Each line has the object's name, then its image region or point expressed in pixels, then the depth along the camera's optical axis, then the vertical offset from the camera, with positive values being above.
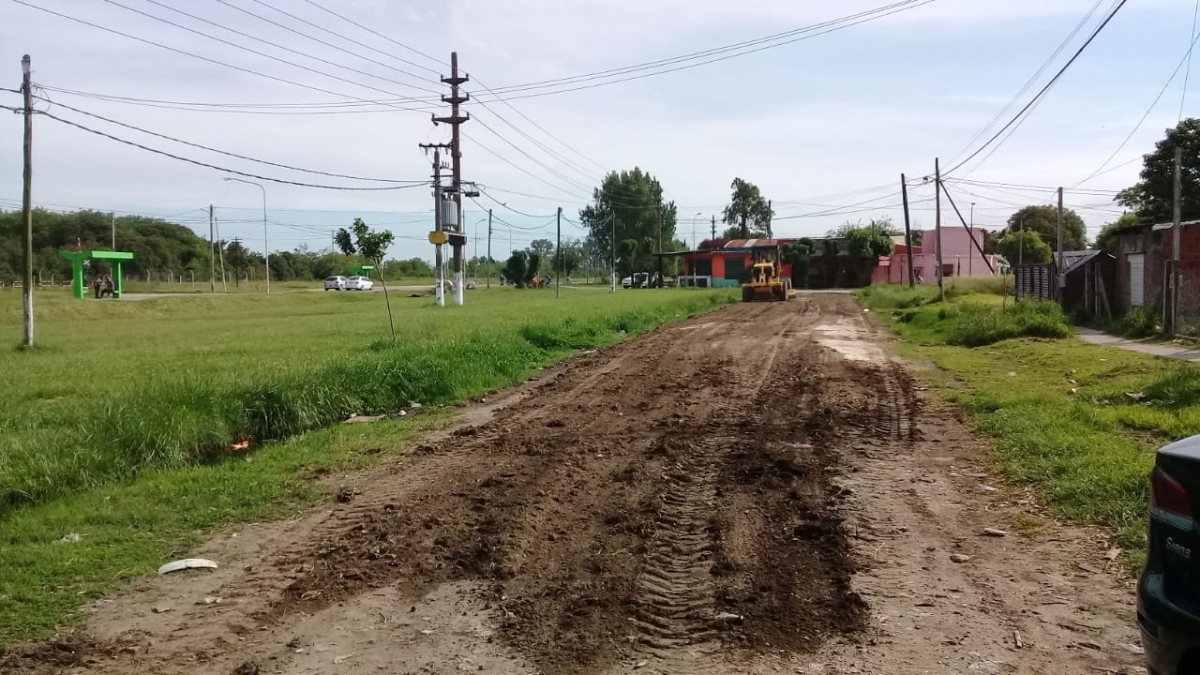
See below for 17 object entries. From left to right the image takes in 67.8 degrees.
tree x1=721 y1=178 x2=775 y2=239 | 123.56 +12.15
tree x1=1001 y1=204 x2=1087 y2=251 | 89.31 +7.32
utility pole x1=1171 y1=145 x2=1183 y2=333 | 18.92 +1.02
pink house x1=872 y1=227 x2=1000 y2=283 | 80.00 +3.30
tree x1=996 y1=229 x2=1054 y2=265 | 75.44 +4.21
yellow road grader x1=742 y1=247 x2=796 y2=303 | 48.56 +0.69
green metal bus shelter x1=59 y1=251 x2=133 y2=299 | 48.19 +2.24
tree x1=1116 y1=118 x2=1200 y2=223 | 48.31 +6.85
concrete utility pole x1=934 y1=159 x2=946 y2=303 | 45.81 +4.99
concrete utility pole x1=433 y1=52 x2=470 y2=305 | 45.62 +9.33
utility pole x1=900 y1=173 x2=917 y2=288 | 51.92 +4.38
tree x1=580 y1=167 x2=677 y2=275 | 118.38 +12.63
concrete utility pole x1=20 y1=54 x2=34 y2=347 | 21.52 +2.74
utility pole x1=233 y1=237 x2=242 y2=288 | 94.08 +5.61
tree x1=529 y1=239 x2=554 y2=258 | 171.38 +10.77
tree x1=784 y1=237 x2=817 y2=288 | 80.88 +3.56
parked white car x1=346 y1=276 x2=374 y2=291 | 74.38 +1.50
